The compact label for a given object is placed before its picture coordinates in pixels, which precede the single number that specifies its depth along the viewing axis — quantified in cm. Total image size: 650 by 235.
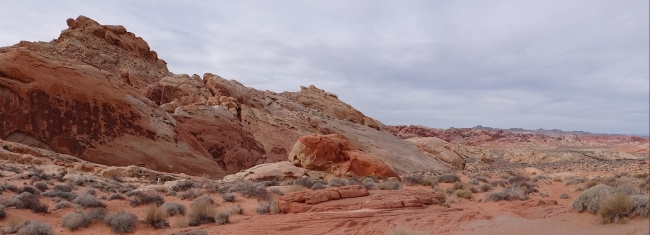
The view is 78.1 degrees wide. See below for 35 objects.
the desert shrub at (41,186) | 1292
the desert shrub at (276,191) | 1565
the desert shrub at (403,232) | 756
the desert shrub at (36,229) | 860
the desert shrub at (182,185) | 1566
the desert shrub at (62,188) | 1306
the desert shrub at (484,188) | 1745
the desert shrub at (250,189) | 1486
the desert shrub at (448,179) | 2142
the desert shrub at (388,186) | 1555
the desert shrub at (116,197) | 1308
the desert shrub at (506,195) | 1370
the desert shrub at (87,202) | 1185
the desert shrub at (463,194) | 1524
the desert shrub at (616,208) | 797
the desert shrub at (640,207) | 782
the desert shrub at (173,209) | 1179
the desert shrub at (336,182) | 1755
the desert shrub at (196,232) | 904
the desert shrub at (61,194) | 1236
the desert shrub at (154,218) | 1033
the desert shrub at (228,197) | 1408
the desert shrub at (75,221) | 975
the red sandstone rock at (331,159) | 2331
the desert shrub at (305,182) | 1713
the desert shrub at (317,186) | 1631
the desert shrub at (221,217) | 1059
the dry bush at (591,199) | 896
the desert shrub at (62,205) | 1130
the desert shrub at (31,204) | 1073
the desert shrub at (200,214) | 1063
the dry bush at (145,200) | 1275
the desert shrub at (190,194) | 1435
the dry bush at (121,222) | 982
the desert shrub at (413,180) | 2062
